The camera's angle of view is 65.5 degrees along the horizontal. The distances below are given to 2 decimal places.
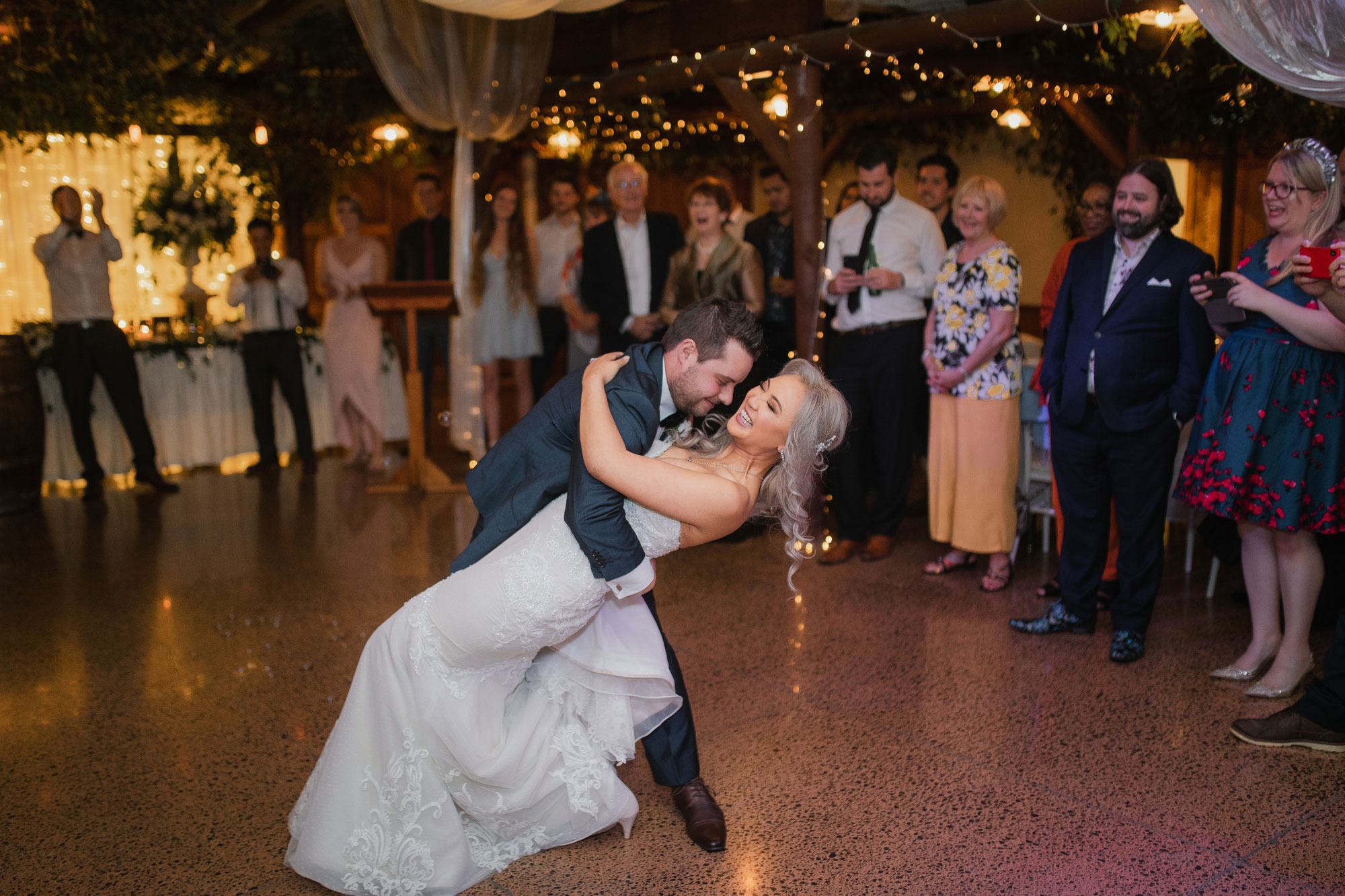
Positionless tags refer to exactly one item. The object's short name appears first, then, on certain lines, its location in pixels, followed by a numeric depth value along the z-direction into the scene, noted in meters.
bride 2.06
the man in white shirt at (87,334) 5.86
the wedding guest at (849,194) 6.81
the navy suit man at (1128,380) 3.30
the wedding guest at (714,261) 4.78
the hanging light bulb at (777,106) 8.47
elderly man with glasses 5.18
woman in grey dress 6.14
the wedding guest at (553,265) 6.62
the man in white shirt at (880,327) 4.42
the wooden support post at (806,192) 4.92
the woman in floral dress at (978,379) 3.98
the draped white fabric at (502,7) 4.17
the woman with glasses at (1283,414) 2.96
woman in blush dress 6.51
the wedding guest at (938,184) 5.41
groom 2.03
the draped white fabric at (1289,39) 2.63
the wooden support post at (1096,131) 7.42
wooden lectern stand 5.80
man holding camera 6.53
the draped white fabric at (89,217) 8.45
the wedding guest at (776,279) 5.16
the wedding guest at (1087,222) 4.69
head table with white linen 6.25
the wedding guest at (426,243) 6.62
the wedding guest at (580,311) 5.89
